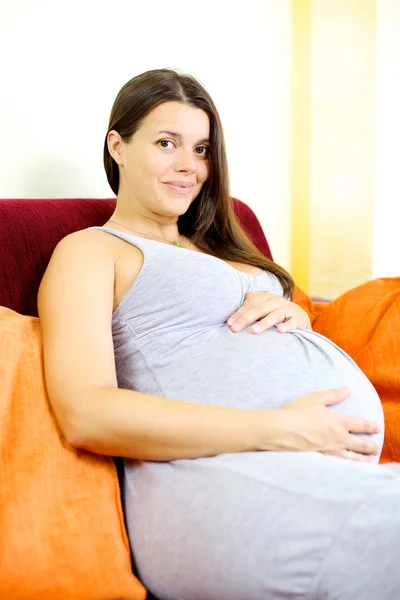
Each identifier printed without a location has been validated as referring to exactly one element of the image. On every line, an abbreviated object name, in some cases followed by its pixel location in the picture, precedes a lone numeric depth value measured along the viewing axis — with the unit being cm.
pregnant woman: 83
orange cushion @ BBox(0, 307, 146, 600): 87
